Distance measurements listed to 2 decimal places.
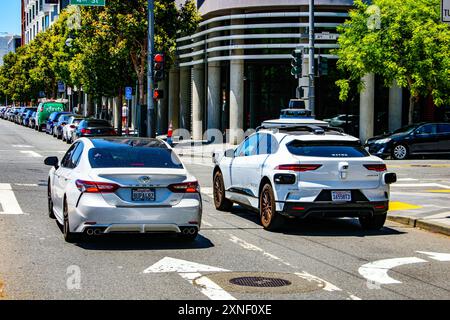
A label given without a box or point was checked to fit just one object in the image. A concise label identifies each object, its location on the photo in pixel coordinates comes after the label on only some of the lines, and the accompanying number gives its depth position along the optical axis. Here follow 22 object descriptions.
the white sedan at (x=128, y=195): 10.90
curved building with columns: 40.84
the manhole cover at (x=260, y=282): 8.89
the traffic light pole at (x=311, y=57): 31.72
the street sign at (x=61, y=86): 81.50
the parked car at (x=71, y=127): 42.88
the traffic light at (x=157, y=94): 32.62
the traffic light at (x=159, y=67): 31.70
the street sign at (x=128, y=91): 48.15
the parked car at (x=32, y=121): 67.51
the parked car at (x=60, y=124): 48.86
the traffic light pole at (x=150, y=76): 34.59
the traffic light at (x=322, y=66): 31.43
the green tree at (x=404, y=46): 34.47
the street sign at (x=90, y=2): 33.73
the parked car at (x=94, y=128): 39.44
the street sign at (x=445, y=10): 13.09
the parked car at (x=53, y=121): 52.28
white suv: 12.71
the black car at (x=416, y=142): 31.56
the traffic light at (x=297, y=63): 31.50
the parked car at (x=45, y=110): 61.47
